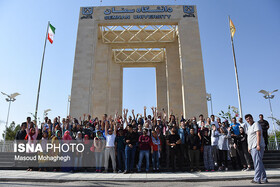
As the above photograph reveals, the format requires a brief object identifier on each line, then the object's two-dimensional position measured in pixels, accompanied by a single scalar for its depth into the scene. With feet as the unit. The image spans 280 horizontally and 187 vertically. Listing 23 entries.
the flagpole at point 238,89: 47.80
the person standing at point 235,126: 29.37
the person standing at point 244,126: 28.88
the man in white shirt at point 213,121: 32.45
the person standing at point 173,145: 25.64
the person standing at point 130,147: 25.18
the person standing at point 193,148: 25.99
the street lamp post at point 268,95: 65.13
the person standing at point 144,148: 25.36
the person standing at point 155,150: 25.63
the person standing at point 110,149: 25.64
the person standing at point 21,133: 29.27
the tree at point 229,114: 74.40
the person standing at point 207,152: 25.84
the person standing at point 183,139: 26.35
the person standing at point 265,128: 32.17
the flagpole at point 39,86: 51.04
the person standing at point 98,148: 25.95
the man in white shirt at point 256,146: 17.24
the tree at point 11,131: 140.99
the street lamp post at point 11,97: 76.43
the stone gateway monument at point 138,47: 57.67
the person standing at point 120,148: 26.00
